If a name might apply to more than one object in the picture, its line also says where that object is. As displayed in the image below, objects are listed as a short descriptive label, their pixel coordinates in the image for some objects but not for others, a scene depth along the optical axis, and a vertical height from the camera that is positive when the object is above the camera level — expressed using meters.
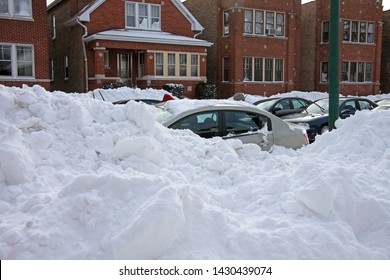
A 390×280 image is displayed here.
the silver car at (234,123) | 7.69 -0.57
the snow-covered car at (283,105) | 16.06 -0.49
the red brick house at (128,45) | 25.47 +3.01
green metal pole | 8.58 +0.70
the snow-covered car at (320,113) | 12.88 -0.69
